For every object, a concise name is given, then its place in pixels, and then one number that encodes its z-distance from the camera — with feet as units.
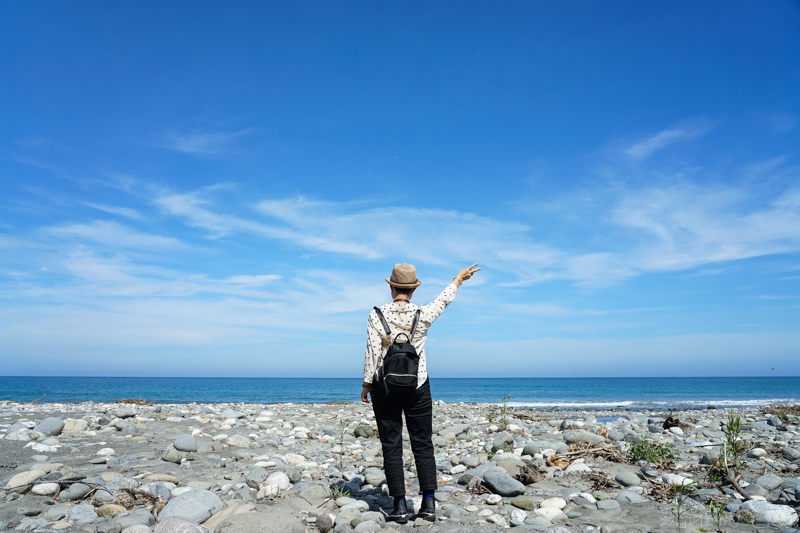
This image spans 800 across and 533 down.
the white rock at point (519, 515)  12.69
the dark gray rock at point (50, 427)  23.63
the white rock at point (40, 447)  19.91
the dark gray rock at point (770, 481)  14.96
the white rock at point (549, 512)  12.98
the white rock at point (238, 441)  23.43
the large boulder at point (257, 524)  10.78
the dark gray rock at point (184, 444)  21.13
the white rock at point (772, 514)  11.68
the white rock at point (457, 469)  18.39
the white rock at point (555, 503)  13.71
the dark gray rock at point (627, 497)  14.07
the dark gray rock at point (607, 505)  13.64
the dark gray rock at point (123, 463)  17.93
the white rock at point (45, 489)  13.74
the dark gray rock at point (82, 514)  11.79
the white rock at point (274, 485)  14.61
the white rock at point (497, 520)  12.47
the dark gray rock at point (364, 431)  27.66
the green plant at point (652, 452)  18.34
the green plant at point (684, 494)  12.77
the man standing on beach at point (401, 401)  12.81
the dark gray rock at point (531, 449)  20.60
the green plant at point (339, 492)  14.55
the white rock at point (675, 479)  15.37
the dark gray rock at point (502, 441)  22.45
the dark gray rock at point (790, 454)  19.51
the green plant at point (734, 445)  15.52
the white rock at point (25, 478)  14.34
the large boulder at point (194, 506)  12.03
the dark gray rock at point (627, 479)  15.70
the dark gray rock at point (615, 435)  24.80
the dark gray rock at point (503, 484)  14.83
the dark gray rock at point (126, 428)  25.39
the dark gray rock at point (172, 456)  19.35
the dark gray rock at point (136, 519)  11.33
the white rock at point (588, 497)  14.23
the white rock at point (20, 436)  21.48
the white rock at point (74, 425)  25.18
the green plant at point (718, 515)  11.38
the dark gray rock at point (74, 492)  13.46
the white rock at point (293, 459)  20.15
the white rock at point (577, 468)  17.63
